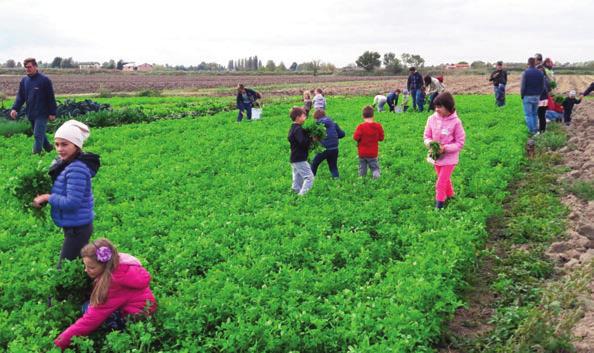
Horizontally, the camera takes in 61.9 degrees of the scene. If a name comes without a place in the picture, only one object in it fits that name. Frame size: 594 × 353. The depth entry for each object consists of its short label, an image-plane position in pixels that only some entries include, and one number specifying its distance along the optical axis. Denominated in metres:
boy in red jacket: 11.05
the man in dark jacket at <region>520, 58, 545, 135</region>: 16.06
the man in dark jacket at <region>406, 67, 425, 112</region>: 23.06
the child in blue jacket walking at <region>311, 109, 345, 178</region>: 11.03
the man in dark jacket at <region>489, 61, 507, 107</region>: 23.75
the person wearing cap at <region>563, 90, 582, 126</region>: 18.85
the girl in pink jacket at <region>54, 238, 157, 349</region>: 5.10
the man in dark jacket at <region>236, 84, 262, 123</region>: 21.94
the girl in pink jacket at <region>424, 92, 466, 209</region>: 9.02
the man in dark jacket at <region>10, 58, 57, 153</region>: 13.39
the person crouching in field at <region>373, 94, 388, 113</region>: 24.45
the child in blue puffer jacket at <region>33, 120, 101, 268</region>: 5.54
